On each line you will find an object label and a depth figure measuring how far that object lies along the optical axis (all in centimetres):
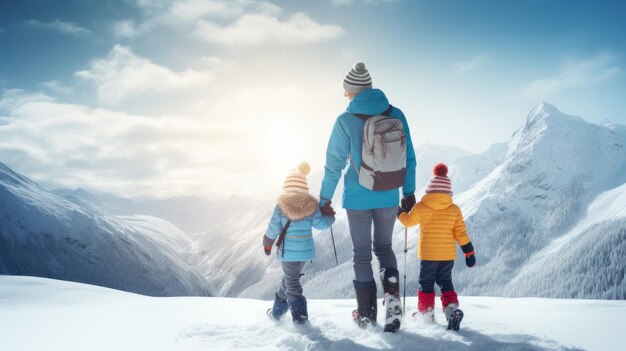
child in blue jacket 567
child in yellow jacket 562
